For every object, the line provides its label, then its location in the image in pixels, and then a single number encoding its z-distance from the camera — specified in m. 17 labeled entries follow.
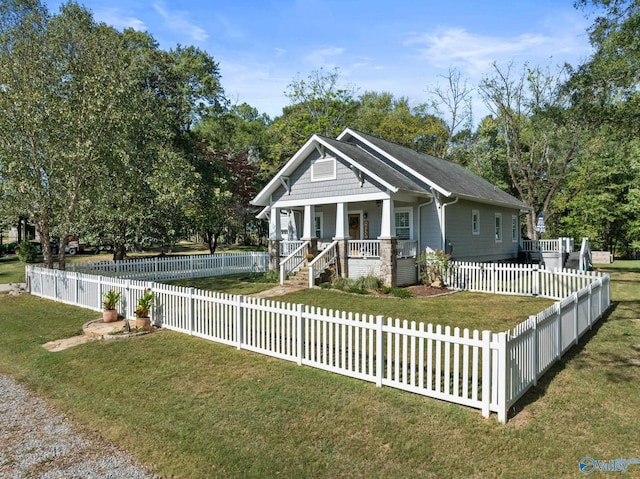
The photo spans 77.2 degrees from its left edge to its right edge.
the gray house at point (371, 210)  15.94
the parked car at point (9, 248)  38.43
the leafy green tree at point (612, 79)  13.39
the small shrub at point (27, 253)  29.75
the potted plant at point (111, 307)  10.14
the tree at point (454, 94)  35.56
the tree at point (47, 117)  13.88
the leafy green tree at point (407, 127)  38.47
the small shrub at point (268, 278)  17.75
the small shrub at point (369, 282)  14.99
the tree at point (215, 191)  26.48
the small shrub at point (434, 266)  15.82
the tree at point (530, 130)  28.17
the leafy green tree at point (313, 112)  36.88
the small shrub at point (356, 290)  14.37
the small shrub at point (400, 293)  13.80
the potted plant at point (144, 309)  9.67
